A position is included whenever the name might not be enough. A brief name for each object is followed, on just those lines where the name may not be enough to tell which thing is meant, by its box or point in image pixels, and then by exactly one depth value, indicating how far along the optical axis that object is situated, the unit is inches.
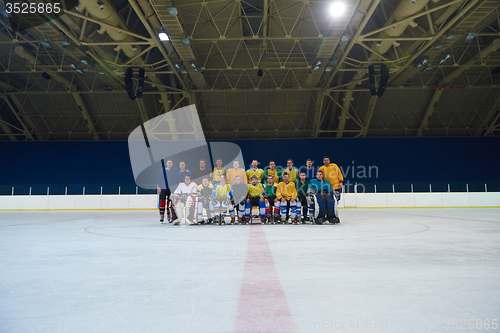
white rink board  813.9
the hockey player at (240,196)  429.7
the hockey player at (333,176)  444.0
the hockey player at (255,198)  430.3
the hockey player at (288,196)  429.4
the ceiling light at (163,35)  603.5
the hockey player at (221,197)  419.2
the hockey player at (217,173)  442.3
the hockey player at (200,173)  447.2
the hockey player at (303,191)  434.9
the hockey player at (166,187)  450.3
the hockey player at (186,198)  432.0
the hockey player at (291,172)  446.4
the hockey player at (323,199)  421.1
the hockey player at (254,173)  444.1
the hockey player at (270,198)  433.1
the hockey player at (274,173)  440.8
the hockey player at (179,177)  454.0
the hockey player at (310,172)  437.3
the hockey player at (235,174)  450.0
